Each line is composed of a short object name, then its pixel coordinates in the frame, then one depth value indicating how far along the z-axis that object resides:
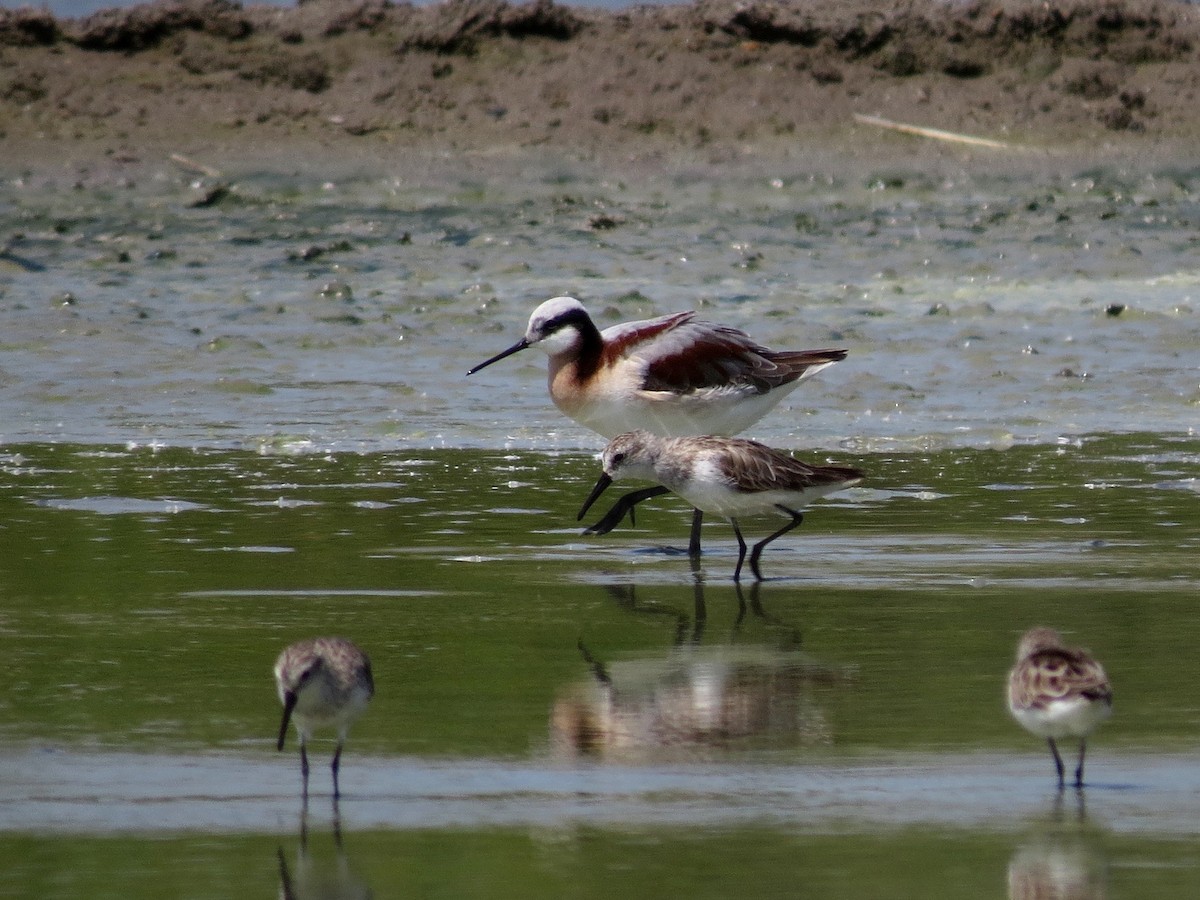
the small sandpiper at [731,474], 18.45
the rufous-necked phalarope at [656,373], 22.72
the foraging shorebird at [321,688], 11.75
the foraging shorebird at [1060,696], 11.54
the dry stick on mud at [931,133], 47.31
